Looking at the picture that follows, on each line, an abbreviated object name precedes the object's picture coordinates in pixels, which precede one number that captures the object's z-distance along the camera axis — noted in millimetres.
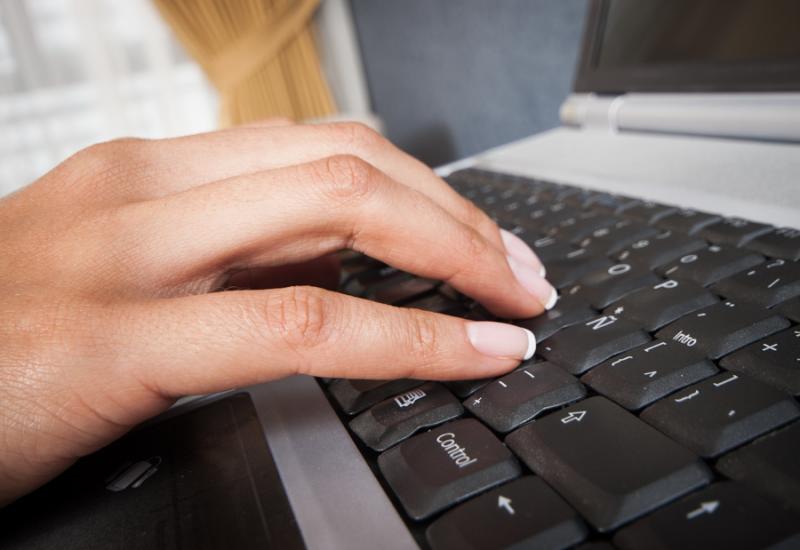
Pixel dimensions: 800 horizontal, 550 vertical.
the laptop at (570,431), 109
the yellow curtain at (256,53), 860
